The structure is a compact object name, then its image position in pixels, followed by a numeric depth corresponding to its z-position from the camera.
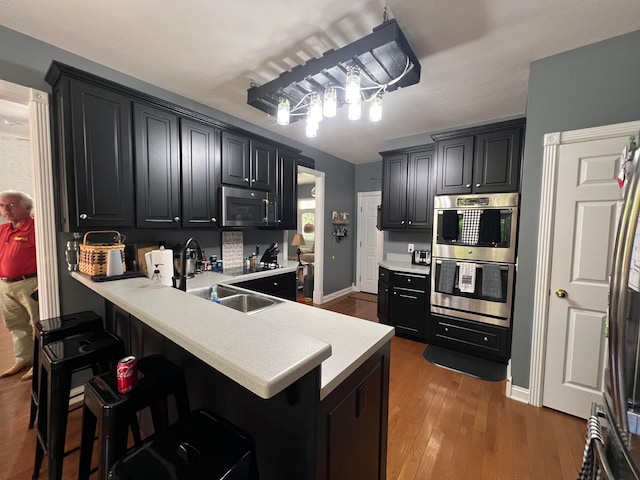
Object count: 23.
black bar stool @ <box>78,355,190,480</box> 0.97
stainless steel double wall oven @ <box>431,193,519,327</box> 2.68
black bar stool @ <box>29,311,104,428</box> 1.64
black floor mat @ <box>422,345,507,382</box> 2.61
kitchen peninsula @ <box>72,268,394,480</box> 0.78
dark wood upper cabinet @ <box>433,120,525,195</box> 2.74
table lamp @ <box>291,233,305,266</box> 6.10
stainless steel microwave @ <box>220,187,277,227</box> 2.81
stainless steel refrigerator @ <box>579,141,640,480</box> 0.79
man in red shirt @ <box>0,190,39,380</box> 2.46
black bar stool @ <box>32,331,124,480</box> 1.27
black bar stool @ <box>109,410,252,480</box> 0.77
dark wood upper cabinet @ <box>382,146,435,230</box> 3.60
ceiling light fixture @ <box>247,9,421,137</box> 1.63
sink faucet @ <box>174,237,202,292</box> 1.80
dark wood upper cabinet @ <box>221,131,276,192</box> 2.84
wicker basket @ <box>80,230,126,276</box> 1.85
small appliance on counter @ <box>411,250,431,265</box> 3.85
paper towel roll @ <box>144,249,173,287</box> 1.98
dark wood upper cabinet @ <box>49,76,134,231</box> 1.84
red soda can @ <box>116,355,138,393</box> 1.06
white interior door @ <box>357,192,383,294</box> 5.46
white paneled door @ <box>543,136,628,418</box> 1.86
